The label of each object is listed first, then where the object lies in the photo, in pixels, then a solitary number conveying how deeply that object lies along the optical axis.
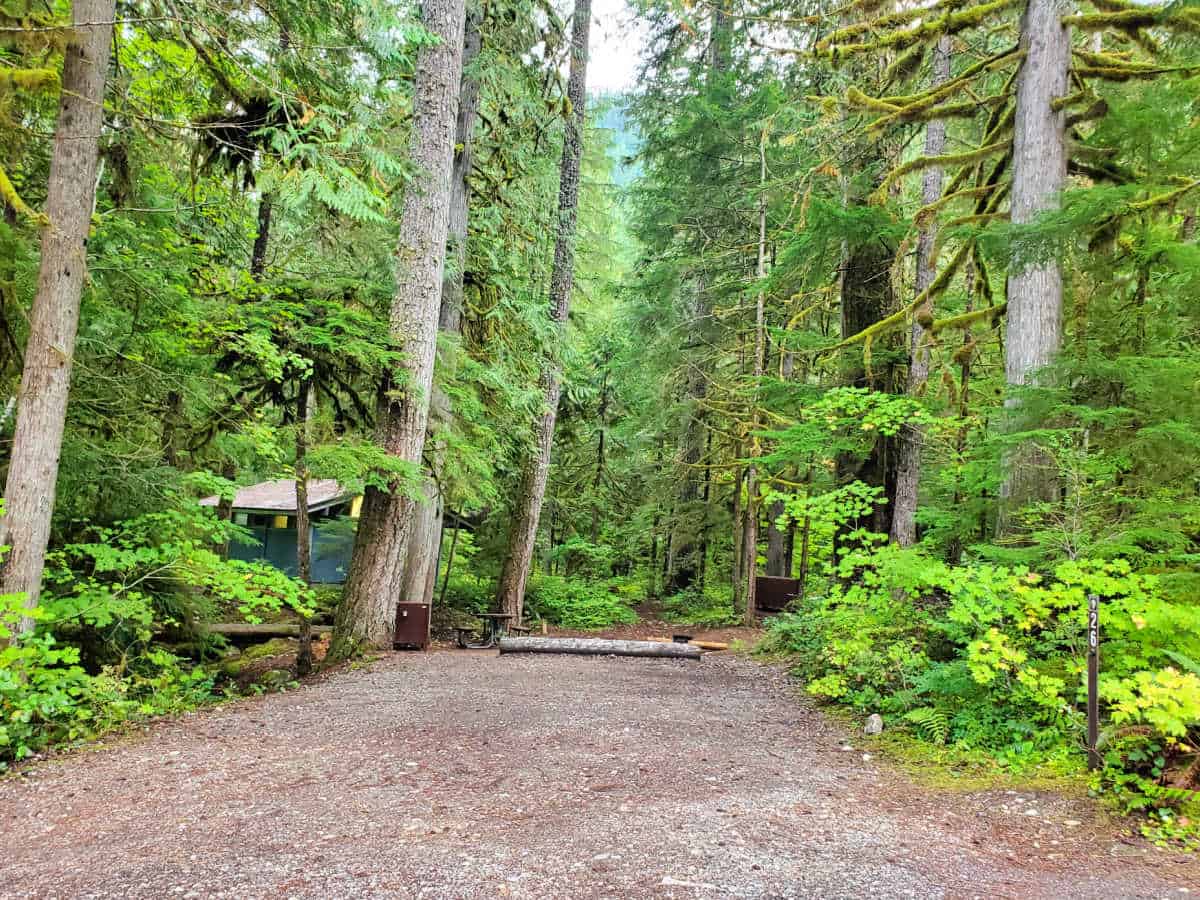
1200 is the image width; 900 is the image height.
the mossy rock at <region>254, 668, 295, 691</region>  7.14
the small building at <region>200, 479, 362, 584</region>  20.03
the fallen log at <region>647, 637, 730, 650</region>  10.83
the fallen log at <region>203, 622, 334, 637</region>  11.60
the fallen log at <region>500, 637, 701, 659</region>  9.55
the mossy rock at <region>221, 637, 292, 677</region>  9.64
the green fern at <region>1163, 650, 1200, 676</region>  3.45
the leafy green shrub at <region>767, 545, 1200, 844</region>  3.58
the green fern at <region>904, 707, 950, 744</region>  4.89
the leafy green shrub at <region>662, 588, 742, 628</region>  15.61
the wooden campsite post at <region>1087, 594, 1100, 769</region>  3.90
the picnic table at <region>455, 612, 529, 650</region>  10.58
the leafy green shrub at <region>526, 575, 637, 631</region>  16.49
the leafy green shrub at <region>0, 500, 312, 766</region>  4.63
